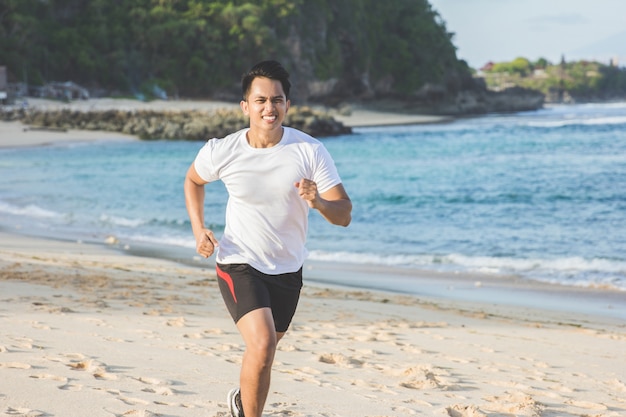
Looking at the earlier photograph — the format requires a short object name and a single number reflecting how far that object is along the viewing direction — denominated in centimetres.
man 639
